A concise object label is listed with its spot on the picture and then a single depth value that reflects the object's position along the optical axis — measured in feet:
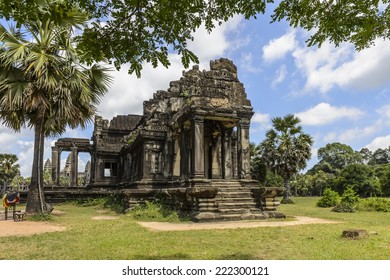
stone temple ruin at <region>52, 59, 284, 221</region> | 40.47
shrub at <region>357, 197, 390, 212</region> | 59.00
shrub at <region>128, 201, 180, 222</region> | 38.81
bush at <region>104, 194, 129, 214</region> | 50.16
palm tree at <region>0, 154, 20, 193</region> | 164.14
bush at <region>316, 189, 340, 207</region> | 71.87
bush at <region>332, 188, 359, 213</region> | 56.75
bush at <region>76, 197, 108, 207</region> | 67.91
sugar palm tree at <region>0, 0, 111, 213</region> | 36.61
